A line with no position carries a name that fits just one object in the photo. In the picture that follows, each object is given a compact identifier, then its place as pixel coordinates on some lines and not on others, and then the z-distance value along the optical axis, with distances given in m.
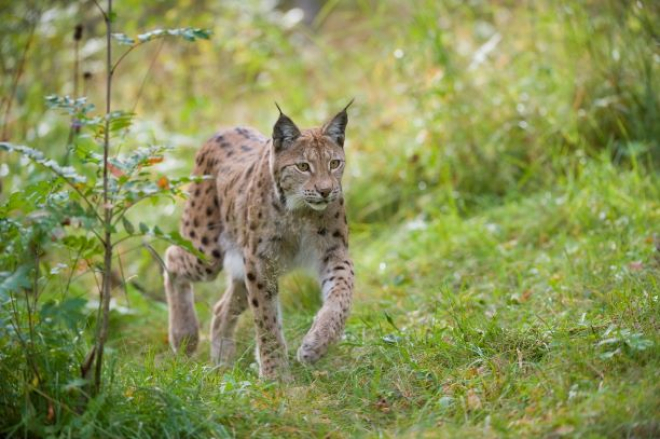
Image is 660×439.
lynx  9.87
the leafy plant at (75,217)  6.79
